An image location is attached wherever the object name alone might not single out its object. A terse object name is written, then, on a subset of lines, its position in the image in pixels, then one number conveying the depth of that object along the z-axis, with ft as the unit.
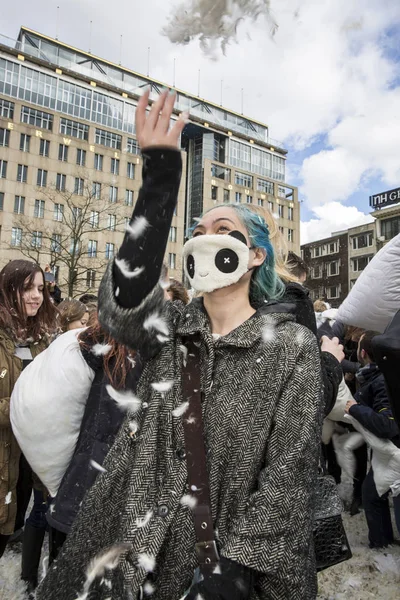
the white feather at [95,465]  6.29
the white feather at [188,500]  4.68
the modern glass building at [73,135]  137.49
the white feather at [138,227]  4.81
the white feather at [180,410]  4.99
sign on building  149.28
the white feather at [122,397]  6.06
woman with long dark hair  9.30
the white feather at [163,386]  5.16
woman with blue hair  4.45
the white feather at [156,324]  5.24
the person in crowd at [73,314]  15.48
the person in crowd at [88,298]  20.79
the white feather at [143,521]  4.61
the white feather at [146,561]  4.42
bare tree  109.50
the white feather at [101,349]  6.70
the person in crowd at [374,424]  12.02
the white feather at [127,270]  4.93
